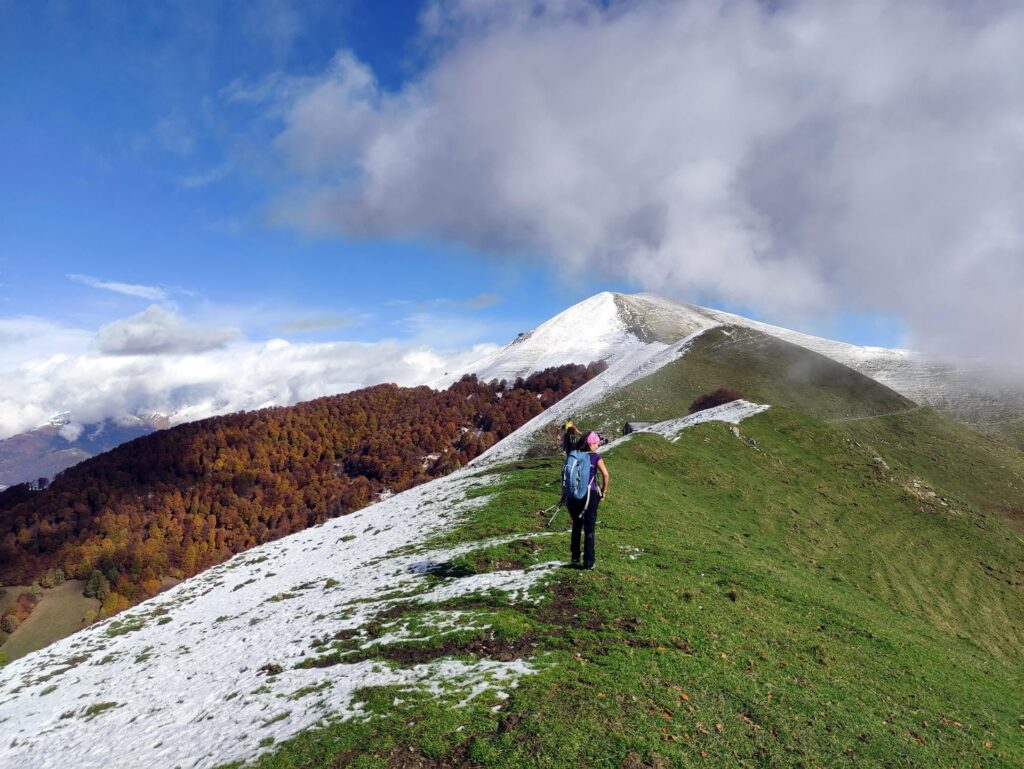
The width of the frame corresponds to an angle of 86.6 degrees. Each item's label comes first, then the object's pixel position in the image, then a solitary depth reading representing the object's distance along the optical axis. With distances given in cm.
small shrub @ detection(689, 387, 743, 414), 8431
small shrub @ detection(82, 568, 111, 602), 14788
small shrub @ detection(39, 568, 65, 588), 15700
